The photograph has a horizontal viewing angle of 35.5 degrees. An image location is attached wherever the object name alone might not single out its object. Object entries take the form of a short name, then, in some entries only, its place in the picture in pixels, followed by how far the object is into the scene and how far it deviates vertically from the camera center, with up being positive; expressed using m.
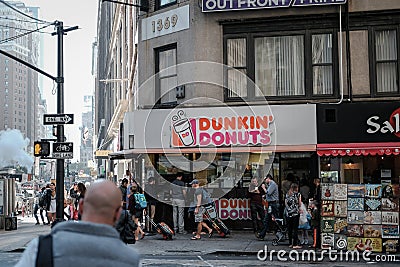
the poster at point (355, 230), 15.19 -2.03
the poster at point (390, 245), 15.07 -2.39
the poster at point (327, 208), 15.39 -1.51
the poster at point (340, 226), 15.29 -1.94
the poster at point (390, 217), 15.12 -1.73
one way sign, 19.05 +0.95
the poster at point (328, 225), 15.34 -1.92
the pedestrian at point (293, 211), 15.78 -1.62
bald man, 3.35 -0.48
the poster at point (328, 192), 15.41 -1.12
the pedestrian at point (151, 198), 19.22 -1.51
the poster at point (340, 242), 15.24 -2.33
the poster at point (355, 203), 15.27 -1.38
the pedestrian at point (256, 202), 18.34 -1.60
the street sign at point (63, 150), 19.09 +0.00
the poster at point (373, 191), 15.23 -1.09
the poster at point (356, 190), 15.29 -1.07
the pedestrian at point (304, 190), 18.84 -1.31
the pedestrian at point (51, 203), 24.14 -2.04
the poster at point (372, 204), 15.23 -1.41
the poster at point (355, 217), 15.23 -1.72
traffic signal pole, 19.05 +1.50
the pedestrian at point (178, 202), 18.92 -1.62
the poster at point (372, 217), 15.18 -1.72
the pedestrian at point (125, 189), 18.31 -1.21
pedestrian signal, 19.36 +0.07
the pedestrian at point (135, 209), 17.61 -1.69
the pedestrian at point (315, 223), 15.64 -1.96
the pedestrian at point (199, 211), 17.70 -1.77
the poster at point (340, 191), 15.34 -1.10
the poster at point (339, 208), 15.34 -1.51
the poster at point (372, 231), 15.13 -2.05
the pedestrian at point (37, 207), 25.86 -2.46
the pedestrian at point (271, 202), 17.08 -1.51
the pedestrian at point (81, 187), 13.40 -0.81
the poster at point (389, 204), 15.22 -1.41
